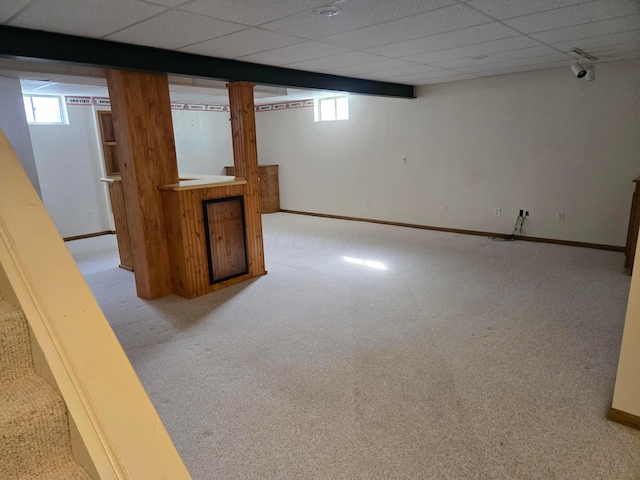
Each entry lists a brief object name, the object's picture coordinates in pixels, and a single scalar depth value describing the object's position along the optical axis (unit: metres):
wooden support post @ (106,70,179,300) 3.60
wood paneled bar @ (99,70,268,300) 3.67
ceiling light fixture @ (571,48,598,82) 4.17
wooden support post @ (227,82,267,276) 4.17
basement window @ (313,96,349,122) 7.50
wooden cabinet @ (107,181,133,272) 4.66
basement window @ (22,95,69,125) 6.23
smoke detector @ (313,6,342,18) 2.43
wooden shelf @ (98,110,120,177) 6.70
